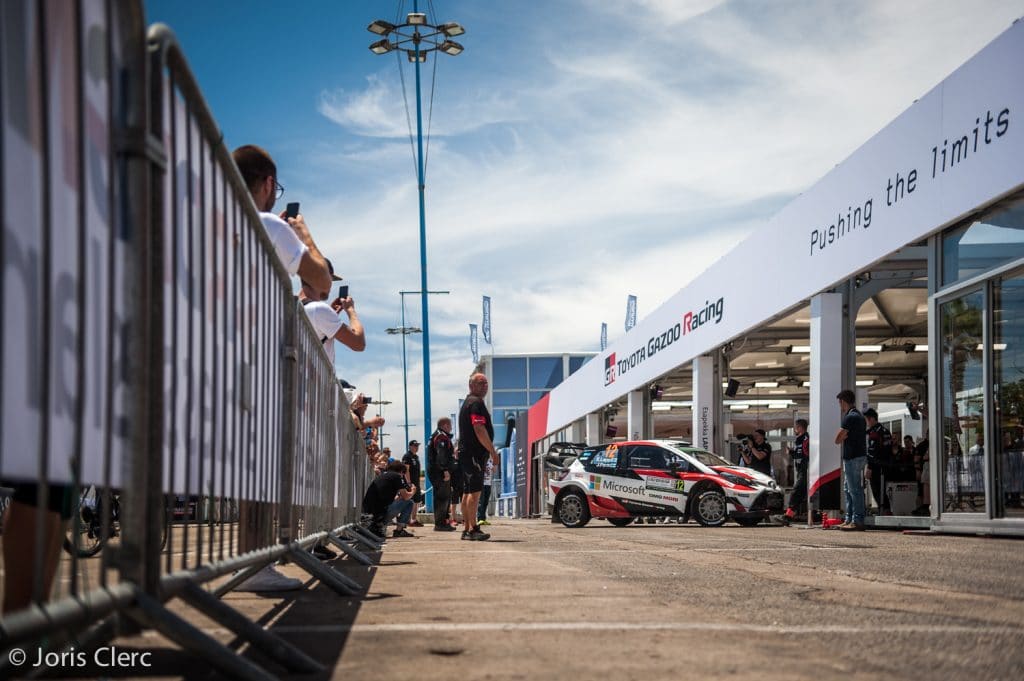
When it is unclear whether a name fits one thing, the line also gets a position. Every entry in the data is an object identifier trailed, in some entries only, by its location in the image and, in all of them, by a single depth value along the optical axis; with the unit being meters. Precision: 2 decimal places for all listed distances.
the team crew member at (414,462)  22.77
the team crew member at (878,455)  19.28
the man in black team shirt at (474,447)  12.27
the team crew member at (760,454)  23.16
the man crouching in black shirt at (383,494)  12.12
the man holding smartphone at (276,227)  5.08
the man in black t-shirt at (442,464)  18.66
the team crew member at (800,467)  19.55
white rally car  20.00
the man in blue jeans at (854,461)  15.51
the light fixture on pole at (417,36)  28.50
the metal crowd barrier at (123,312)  1.95
